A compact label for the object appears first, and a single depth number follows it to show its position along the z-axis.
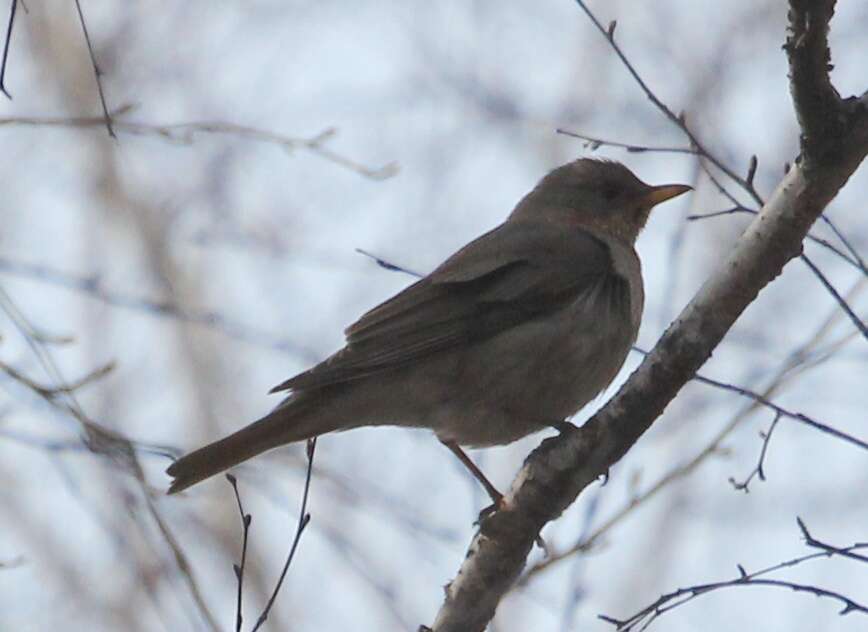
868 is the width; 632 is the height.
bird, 10.90
